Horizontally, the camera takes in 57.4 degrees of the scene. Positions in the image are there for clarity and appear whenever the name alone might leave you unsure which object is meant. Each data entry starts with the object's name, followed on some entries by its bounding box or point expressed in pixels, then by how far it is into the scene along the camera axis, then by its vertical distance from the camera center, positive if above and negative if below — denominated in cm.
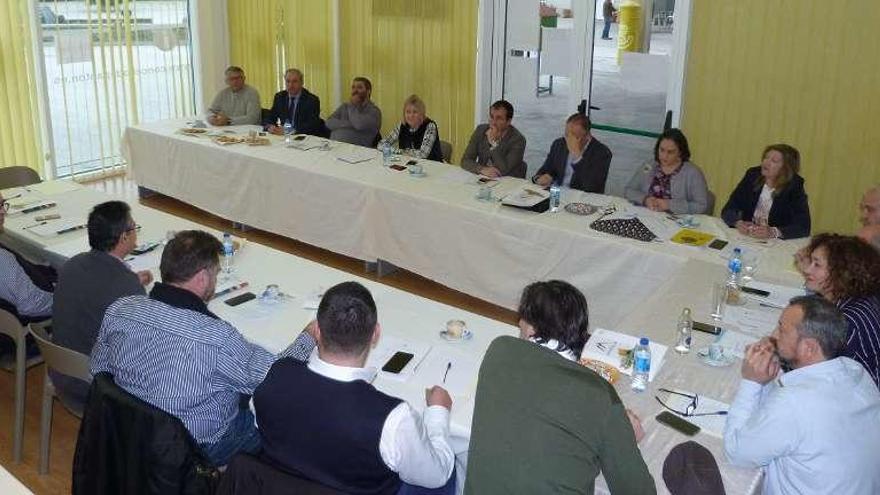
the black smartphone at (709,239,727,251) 414 -101
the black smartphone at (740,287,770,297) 355 -106
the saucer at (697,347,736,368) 290 -111
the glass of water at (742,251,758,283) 376 -103
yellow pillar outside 623 +11
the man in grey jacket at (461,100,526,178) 570 -73
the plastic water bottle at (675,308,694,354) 303 -108
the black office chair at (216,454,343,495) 193 -105
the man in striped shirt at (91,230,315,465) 244 -95
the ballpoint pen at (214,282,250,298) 349 -108
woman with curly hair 269 -83
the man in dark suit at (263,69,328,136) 710 -63
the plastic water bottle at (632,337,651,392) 272 -108
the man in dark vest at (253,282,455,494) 202 -95
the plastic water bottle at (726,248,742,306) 349 -104
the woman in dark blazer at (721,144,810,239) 434 -85
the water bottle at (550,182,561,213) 474 -90
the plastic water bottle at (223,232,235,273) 378 -101
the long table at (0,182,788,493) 255 -110
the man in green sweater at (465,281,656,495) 196 -93
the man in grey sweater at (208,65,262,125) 713 -58
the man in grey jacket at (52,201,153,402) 302 -93
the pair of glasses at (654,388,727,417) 258 -114
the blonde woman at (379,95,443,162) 610 -71
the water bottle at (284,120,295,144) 647 -74
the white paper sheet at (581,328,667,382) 288 -109
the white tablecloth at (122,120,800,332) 427 -108
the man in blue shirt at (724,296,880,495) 212 -98
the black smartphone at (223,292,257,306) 340 -108
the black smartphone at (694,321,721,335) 318 -110
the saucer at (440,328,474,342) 306 -110
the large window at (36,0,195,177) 715 -33
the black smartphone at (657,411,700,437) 248 -115
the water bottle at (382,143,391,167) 575 -83
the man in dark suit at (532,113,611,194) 532 -76
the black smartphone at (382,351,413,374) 281 -111
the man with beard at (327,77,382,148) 678 -67
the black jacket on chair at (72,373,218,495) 227 -116
